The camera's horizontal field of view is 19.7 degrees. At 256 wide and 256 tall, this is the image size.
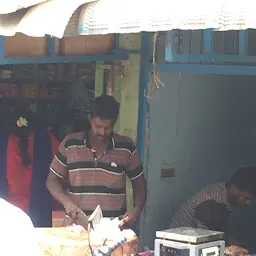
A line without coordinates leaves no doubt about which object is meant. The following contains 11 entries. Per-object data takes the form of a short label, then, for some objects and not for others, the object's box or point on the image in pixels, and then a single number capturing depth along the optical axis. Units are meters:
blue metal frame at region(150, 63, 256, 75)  4.77
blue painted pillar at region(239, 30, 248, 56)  4.85
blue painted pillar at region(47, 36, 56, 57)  5.61
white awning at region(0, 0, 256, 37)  3.46
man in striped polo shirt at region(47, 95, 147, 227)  4.88
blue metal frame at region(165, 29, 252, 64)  4.57
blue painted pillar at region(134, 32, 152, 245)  5.78
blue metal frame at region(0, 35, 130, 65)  5.48
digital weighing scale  3.71
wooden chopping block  3.90
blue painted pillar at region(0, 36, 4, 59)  5.34
